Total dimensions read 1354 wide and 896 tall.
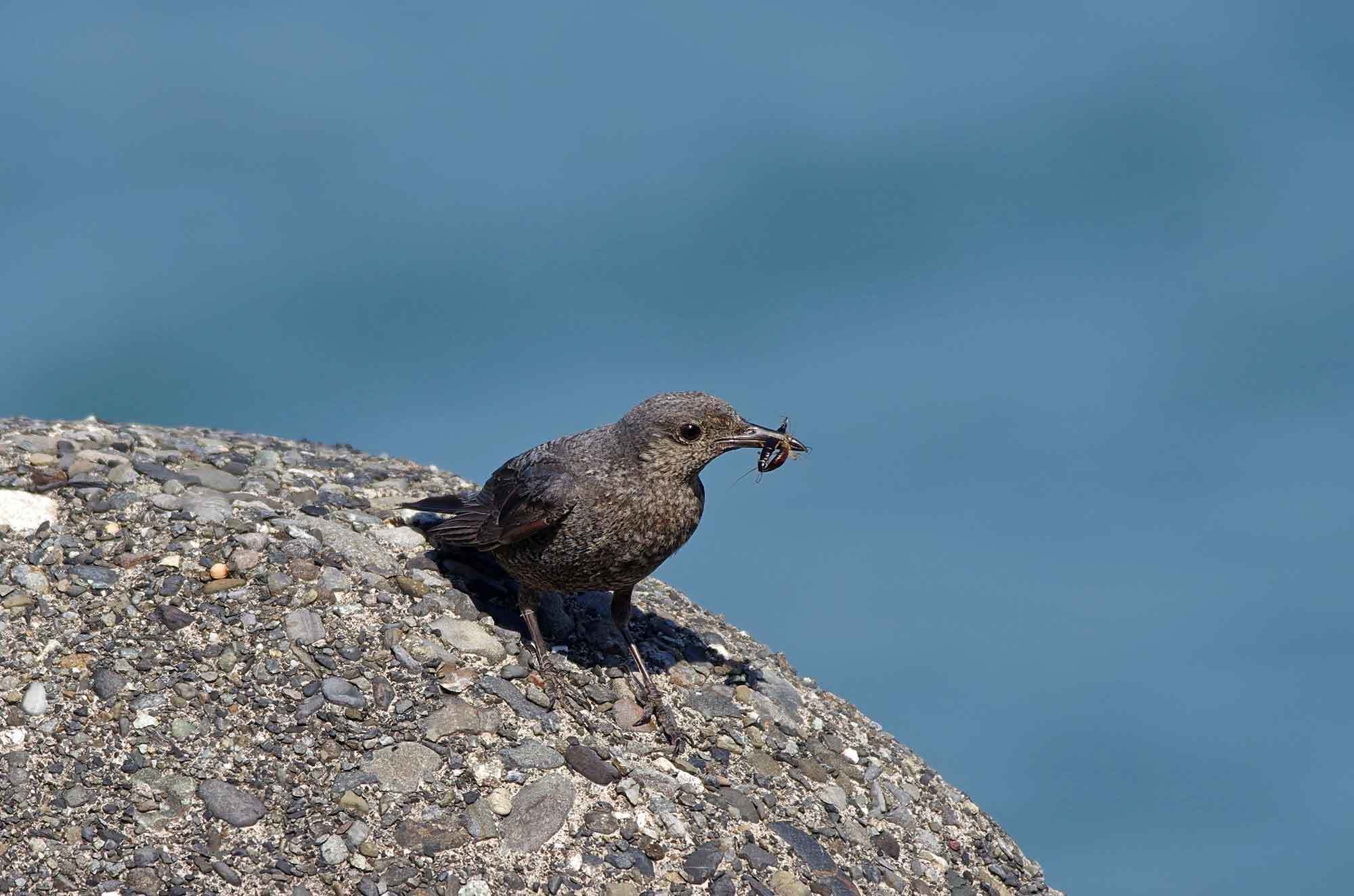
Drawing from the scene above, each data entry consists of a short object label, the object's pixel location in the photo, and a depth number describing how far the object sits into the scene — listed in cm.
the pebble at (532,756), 1391
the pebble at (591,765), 1399
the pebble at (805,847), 1411
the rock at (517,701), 1455
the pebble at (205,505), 1620
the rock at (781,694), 1634
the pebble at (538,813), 1320
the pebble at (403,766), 1339
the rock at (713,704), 1588
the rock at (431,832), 1290
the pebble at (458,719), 1402
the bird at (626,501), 1493
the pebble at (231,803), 1283
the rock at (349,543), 1627
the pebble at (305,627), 1476
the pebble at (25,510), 1581
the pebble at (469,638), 1529
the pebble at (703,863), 1344
